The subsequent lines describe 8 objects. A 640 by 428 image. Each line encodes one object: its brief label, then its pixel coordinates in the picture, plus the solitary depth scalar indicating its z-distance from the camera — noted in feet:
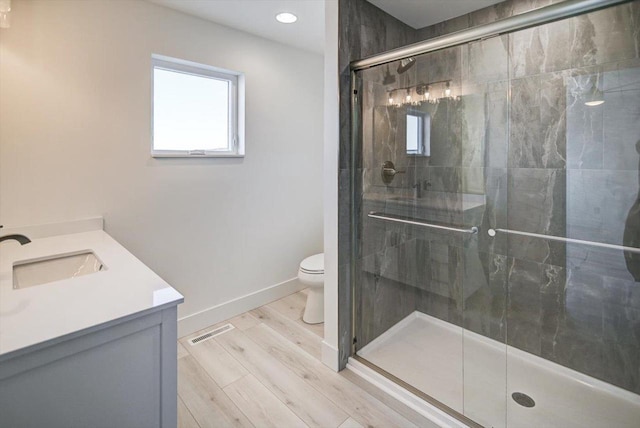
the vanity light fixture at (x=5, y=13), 4.81
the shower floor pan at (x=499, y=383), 5.24
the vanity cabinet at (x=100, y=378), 2.56
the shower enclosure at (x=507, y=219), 5.37
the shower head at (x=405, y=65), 6.34
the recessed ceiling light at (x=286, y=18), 7.35
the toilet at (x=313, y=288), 8.20
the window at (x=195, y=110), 7.45
